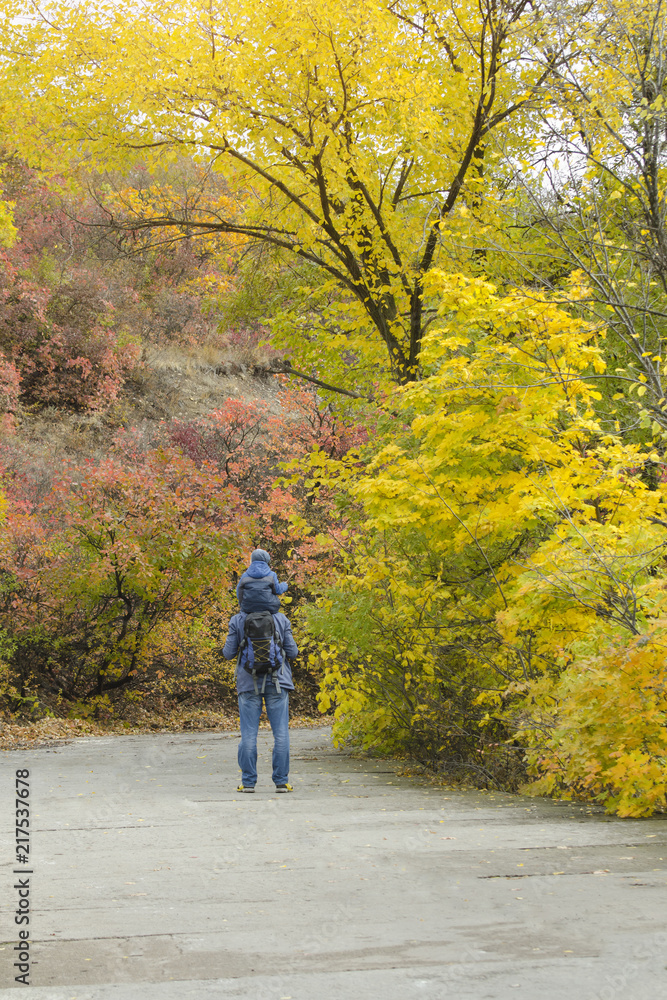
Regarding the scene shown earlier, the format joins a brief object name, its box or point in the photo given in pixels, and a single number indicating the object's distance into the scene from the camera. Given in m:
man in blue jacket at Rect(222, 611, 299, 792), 16.47
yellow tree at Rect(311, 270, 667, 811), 13.55
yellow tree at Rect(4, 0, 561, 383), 22.28
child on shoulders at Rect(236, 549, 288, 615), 16.89
